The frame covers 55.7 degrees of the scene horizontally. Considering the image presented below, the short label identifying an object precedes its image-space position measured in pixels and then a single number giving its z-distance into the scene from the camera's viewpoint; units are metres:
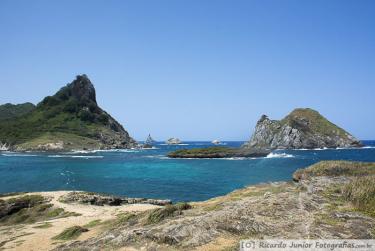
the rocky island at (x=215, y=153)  164.50
